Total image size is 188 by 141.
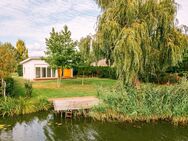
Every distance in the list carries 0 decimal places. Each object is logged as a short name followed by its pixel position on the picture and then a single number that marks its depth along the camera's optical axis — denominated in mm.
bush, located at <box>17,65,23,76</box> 26276
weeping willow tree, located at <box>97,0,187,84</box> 8321
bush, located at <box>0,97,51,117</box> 9092
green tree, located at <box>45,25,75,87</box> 15776
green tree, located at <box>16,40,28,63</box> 38486
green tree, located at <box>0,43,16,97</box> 9898
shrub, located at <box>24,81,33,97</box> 11402
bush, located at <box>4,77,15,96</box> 11135
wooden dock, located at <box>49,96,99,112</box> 8844
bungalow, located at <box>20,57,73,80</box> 21528
